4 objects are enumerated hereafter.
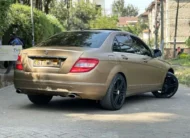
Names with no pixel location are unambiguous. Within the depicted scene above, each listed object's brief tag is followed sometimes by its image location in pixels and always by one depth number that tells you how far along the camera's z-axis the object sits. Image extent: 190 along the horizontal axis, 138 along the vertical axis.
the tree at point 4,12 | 11.37
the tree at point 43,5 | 29.54
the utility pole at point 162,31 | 30.16
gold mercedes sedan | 7.17
